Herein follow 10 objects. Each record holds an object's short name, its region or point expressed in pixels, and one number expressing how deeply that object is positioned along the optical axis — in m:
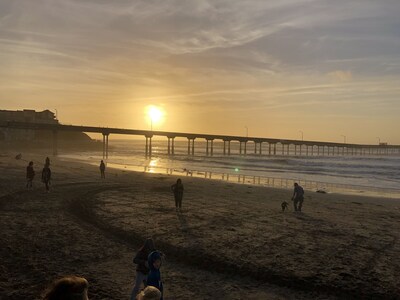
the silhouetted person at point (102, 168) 30.00
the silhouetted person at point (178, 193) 16.56
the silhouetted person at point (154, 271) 5.29
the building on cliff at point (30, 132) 103.25
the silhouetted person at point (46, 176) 20.38
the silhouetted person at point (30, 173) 21.53
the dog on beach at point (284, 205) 17.69
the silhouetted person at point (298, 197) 17.86
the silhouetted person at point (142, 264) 6.53
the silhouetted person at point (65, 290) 2.27
